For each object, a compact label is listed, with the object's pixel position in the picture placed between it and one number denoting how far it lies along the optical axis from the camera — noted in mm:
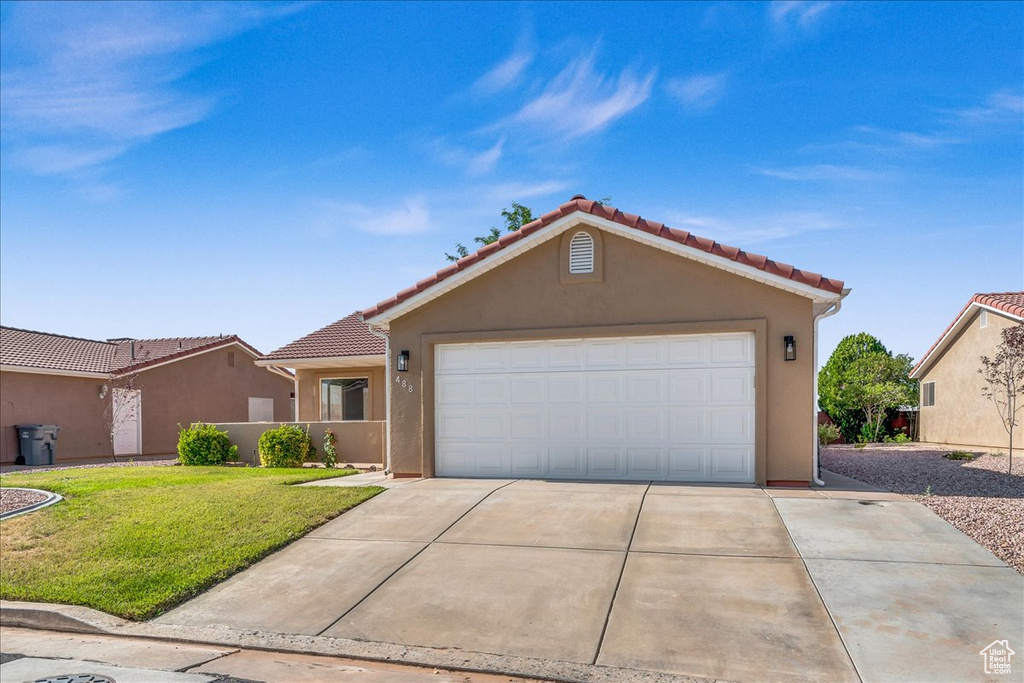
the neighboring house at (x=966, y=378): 17922
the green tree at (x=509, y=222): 23516
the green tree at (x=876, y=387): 24625
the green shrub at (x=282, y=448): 14978
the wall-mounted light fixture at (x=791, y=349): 9820
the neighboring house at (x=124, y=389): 19734
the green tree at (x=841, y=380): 25969
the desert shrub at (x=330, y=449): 15180
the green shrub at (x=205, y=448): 16250
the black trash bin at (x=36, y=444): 18844
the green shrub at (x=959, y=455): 15367
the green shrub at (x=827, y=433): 21891
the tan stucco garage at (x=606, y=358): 9969
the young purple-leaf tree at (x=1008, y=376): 13969
